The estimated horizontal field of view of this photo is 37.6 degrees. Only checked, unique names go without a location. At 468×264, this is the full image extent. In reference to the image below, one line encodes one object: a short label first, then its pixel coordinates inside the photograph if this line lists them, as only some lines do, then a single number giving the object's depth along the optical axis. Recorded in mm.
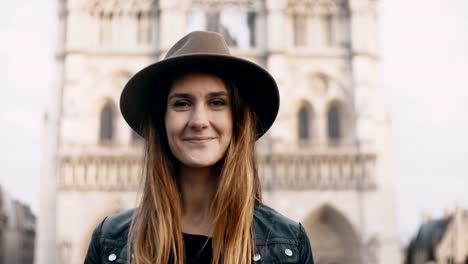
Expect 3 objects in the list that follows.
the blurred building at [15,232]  37656
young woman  2160
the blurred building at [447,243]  32312
